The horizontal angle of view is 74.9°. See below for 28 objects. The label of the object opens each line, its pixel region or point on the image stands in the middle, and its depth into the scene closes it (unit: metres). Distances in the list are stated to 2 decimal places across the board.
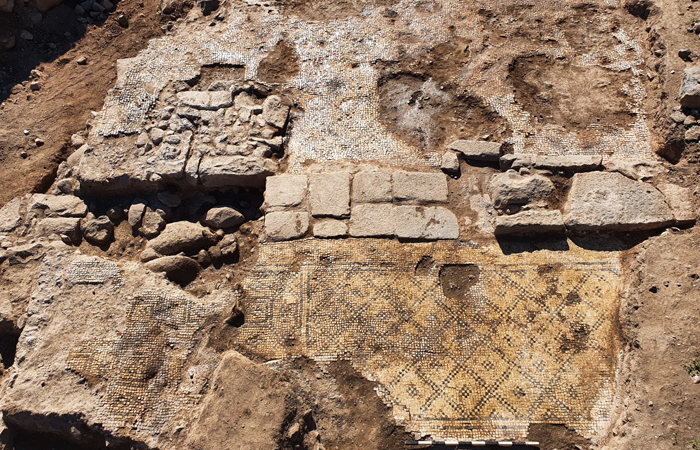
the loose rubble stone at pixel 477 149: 4.16
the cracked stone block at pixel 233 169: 4.16
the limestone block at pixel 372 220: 3.89
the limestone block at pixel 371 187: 4.03
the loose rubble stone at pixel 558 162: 4.01
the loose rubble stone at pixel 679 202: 3.69
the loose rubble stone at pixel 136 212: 4.21
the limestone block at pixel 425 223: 3.89
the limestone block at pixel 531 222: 3.76
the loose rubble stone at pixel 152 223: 4.14
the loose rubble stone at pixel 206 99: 4.54
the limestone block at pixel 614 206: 3.74
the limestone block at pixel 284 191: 4.05
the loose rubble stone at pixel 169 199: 4.26
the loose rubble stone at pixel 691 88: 3.96
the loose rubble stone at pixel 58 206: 4.30
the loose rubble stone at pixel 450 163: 4.14
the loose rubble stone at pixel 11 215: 4.28
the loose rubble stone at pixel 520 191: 3.88
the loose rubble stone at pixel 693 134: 3.95
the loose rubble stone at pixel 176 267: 3.84
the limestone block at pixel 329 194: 3.99
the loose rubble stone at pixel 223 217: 4.14
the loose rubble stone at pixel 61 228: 4.16
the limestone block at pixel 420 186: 4.03
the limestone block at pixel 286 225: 3.94
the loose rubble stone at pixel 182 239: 4.00
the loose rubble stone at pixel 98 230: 4.16
